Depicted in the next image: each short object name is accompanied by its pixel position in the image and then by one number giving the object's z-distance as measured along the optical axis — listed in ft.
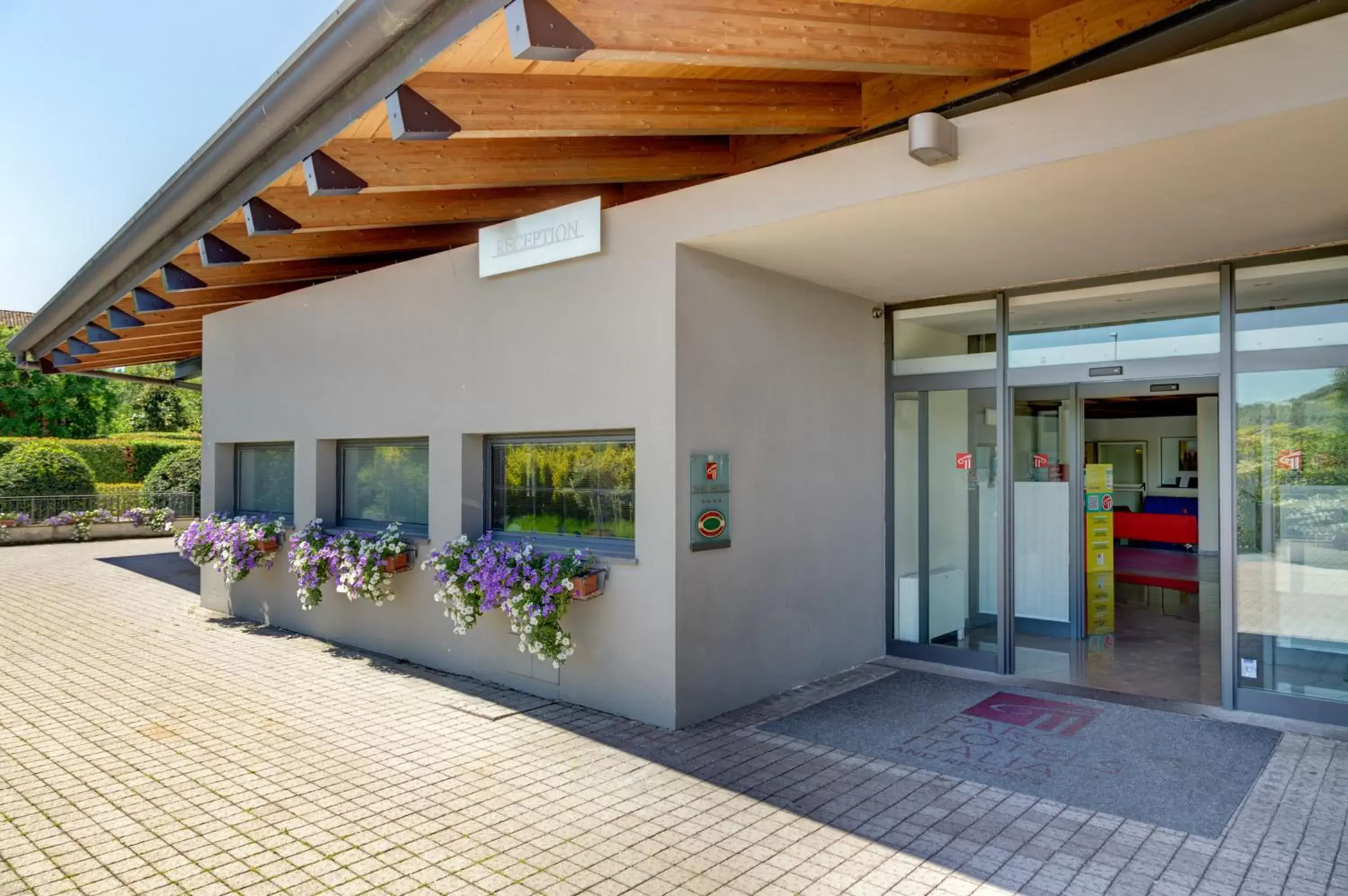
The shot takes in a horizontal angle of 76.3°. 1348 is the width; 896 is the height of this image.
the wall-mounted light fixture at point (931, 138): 13.23
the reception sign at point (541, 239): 18.80
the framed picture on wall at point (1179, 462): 55.01
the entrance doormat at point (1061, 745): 13.97
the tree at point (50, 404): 111.45
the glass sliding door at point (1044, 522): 25.36
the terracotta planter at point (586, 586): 17.90
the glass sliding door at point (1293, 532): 17.51
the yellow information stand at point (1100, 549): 28.04
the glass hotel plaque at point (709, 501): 17.70
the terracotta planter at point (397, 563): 22.74
